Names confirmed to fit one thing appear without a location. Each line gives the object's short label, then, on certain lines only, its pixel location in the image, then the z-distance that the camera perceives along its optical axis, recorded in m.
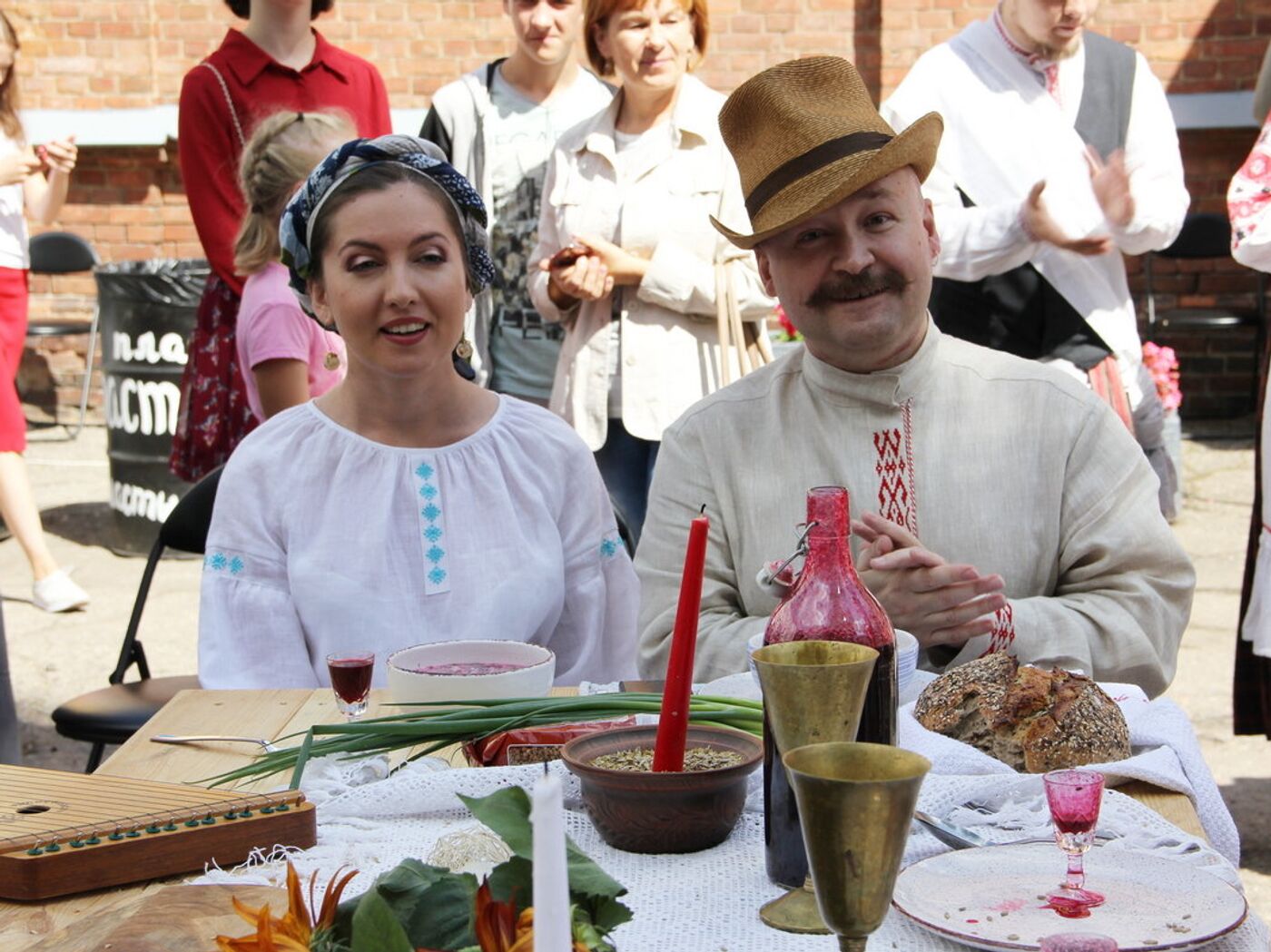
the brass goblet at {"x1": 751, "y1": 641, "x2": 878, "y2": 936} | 1.18
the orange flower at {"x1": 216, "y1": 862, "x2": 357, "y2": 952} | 1.10
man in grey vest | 3.86
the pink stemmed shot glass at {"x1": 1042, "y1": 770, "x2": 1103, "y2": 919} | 1.40
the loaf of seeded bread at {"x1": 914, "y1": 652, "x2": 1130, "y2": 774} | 1.74
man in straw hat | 2.42
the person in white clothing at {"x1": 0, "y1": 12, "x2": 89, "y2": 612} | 5.91
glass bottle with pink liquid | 1.45
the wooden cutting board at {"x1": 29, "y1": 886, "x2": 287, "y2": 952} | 1.28
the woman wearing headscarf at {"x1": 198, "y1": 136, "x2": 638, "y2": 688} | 2.62
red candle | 1.36
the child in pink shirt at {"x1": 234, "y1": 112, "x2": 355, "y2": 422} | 3.76
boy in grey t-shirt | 4.52
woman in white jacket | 4.07
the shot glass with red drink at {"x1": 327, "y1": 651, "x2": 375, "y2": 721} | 2.06
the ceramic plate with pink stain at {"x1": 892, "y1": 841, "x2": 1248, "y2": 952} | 1.32
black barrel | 6.81
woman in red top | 4.35
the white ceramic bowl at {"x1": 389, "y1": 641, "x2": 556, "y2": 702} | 1.96
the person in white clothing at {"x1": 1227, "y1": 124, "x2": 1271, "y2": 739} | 3.55
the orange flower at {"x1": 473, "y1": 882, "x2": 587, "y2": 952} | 1.07
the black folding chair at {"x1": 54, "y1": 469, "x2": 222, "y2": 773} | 3.21
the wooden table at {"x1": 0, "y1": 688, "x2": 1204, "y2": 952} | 1.37
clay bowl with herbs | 1.51
